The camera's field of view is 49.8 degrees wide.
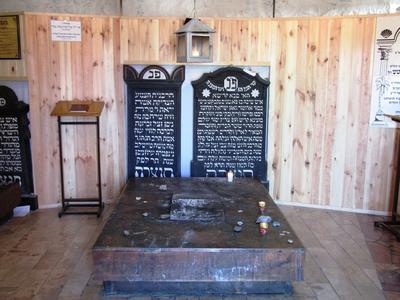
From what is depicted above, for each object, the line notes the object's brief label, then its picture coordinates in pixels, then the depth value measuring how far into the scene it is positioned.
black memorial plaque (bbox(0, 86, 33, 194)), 4.34
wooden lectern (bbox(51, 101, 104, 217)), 4.17
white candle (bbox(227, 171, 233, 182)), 4.18
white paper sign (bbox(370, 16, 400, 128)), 4.11
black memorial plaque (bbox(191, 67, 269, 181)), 4.45
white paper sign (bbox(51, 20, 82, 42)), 4.26
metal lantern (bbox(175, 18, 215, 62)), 3.72
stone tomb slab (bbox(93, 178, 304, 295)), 2.65
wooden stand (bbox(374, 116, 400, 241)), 3.89
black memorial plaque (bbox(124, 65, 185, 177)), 4.44
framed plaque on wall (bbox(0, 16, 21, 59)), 4.17
